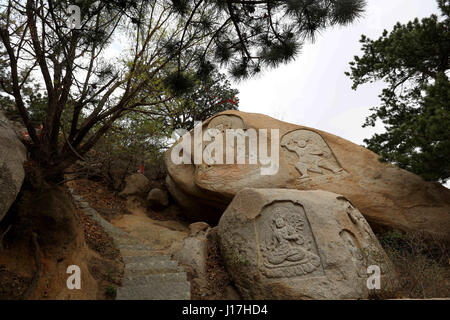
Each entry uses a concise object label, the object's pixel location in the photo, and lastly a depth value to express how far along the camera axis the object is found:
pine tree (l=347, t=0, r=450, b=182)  4.99
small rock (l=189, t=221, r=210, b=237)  5.81
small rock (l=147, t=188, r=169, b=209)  8.70
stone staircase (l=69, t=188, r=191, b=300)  3.82
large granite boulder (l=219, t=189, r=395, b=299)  3.80
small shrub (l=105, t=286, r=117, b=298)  3.75
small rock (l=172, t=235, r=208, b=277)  4.71
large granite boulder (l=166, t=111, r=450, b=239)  6.05
